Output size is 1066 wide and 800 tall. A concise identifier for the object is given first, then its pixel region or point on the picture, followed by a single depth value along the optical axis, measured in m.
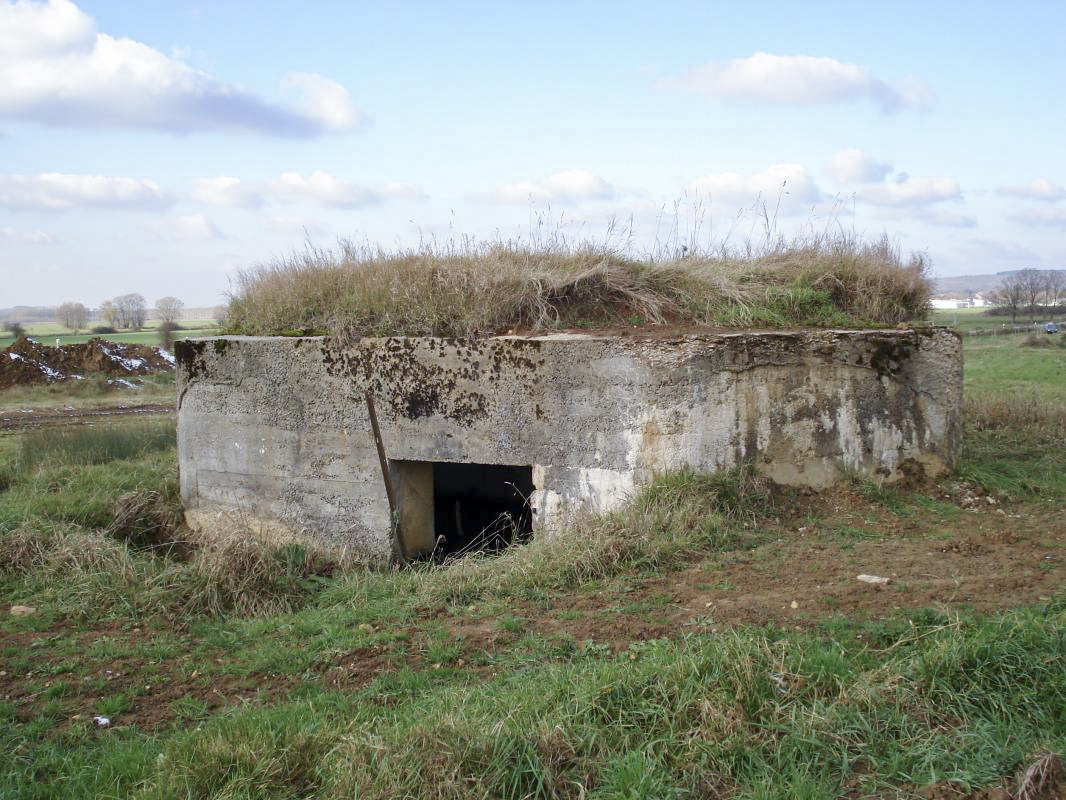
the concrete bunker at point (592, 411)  5.76
